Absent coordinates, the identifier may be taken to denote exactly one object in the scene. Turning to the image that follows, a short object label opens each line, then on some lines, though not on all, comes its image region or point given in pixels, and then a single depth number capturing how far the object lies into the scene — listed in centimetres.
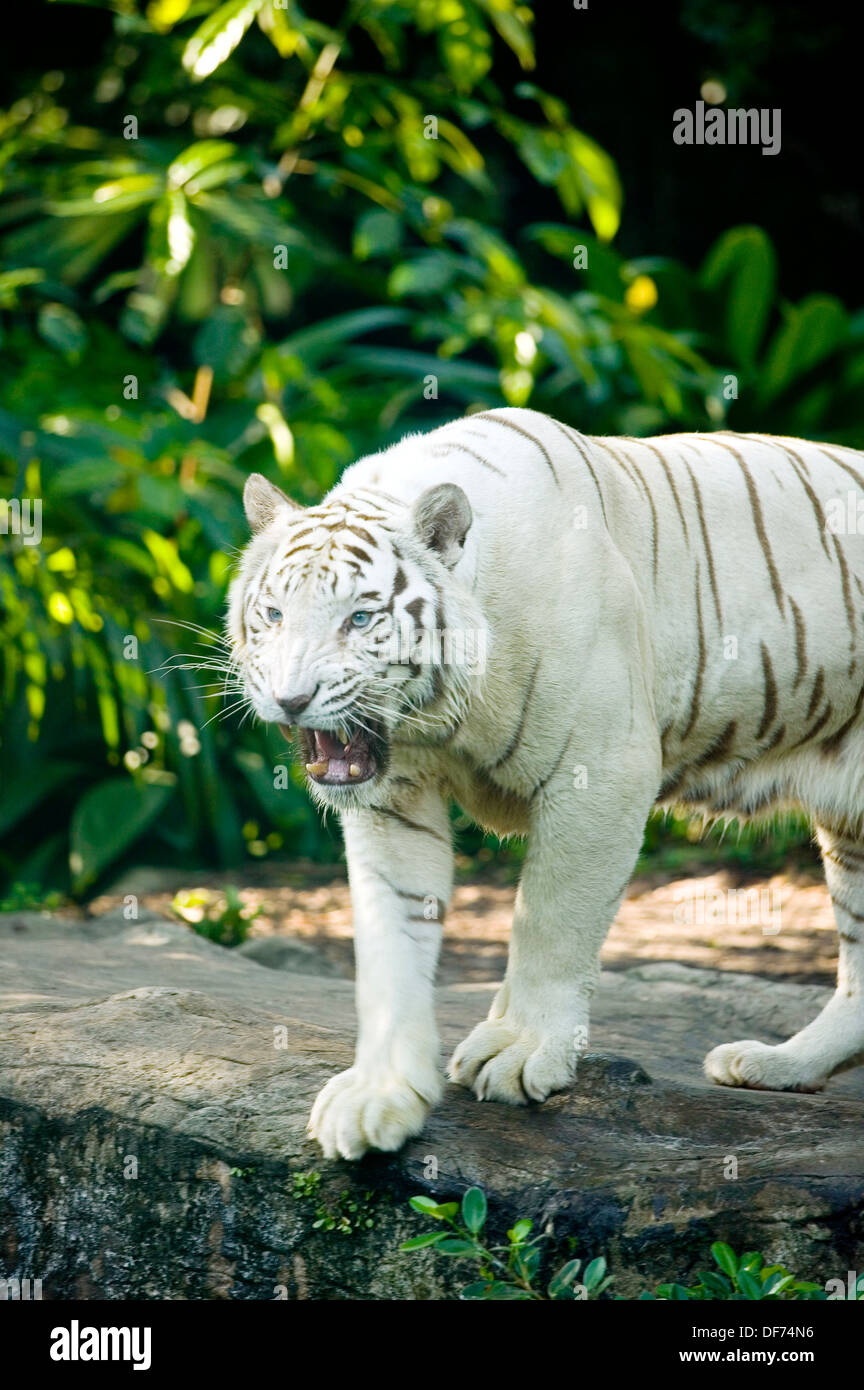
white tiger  533
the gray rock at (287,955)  1023
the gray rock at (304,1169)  522
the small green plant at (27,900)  1118
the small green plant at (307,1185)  536
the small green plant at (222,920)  1073
